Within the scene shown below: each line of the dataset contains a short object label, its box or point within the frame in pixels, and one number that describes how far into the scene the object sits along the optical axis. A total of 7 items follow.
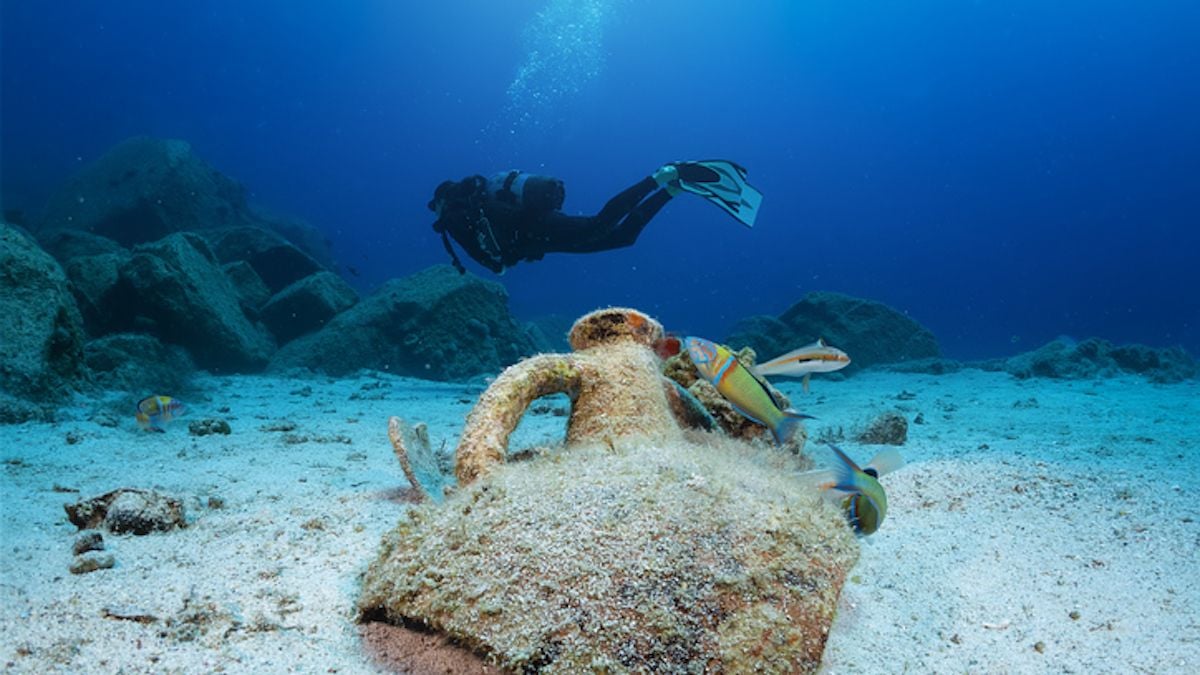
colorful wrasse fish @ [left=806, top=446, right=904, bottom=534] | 2.59
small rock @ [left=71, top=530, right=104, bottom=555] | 2.53
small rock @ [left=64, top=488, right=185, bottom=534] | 2.88
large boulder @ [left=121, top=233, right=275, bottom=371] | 9.32
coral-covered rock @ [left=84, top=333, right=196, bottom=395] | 7.60
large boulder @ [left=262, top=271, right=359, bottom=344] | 12.79
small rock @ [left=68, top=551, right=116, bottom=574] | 2.38
